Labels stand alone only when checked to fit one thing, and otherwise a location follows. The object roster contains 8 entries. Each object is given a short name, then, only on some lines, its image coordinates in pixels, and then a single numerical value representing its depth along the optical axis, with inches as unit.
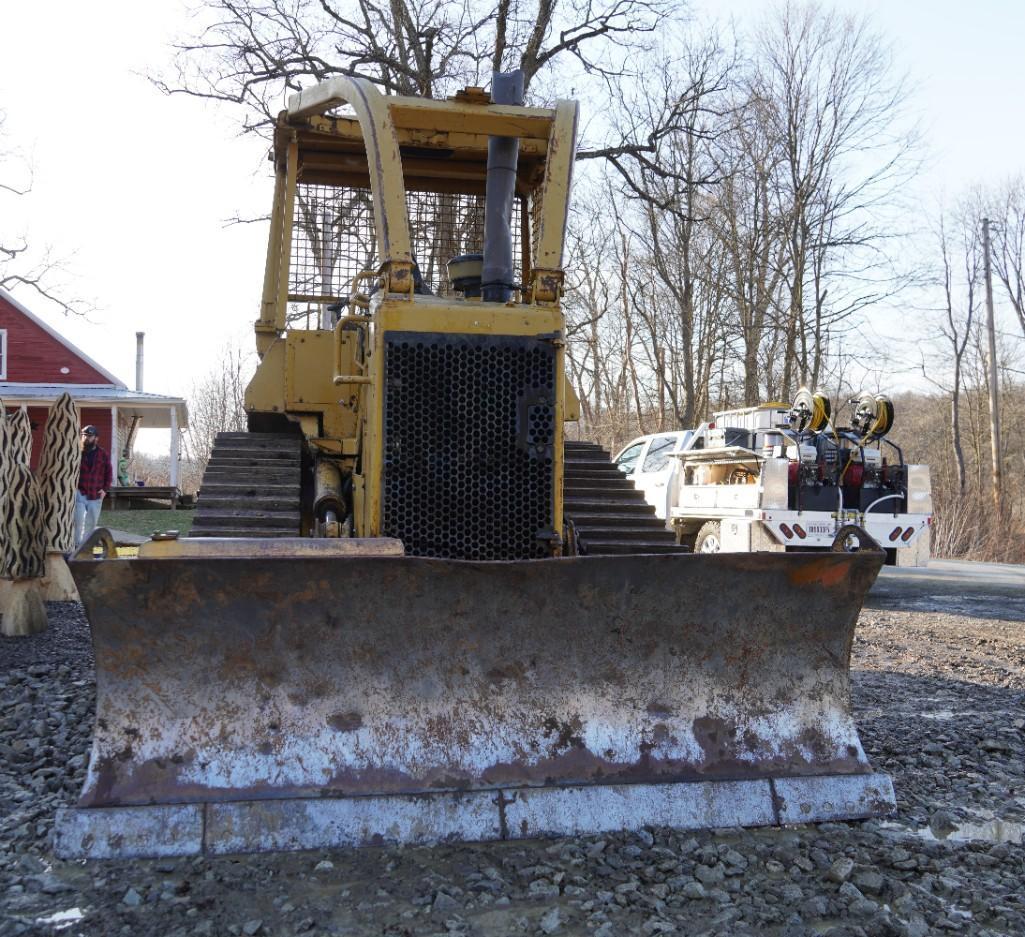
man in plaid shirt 484.7
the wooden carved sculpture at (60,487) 339.6
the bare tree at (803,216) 964.0
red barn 1034.7
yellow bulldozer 135.0
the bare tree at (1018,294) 1343.5
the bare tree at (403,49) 713.6
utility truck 436.8
